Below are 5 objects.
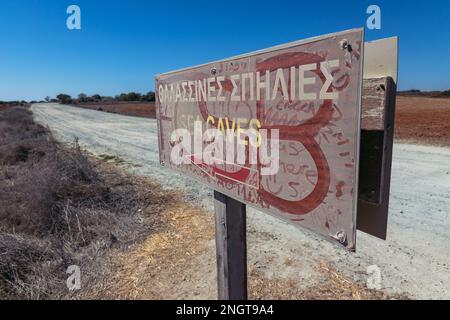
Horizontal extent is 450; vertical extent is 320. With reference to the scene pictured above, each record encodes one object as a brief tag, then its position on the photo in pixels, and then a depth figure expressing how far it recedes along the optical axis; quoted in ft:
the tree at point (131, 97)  282.56
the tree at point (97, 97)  341.37
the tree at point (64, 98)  317.01
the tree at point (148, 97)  255.37
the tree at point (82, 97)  321.93
